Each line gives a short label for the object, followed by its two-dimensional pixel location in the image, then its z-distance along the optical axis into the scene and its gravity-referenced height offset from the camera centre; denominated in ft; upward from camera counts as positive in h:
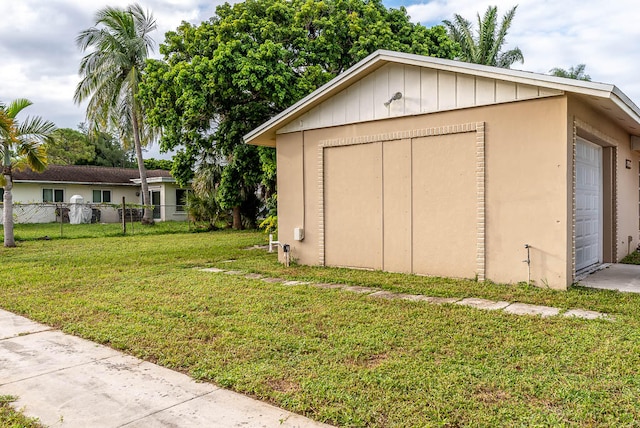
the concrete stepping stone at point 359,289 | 21.33 -4.06
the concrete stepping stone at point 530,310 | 16.64 -4.04
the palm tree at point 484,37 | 70.69 +26.53
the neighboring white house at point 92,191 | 78.69 +3.09
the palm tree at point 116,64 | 69.10 +22.01
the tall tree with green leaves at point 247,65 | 44.37 +14.39
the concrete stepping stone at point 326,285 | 22.72 -4.06
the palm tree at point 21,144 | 37.52 +5.53
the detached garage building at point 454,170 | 21.13 +1.85
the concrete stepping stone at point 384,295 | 19.94 -4.07
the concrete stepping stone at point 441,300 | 18.66 -4.05
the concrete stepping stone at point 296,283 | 23.67 -4.06
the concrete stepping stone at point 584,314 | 15.98 -4.03
